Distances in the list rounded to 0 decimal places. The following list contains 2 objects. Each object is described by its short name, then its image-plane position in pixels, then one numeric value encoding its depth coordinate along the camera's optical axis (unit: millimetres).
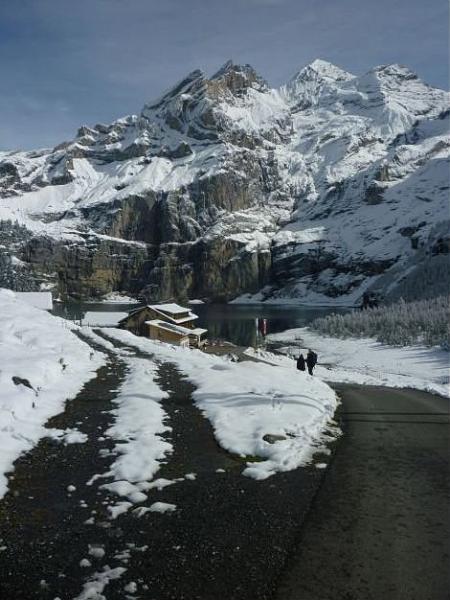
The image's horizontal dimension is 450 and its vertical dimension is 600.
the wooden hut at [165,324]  65144
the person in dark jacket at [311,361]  32844
